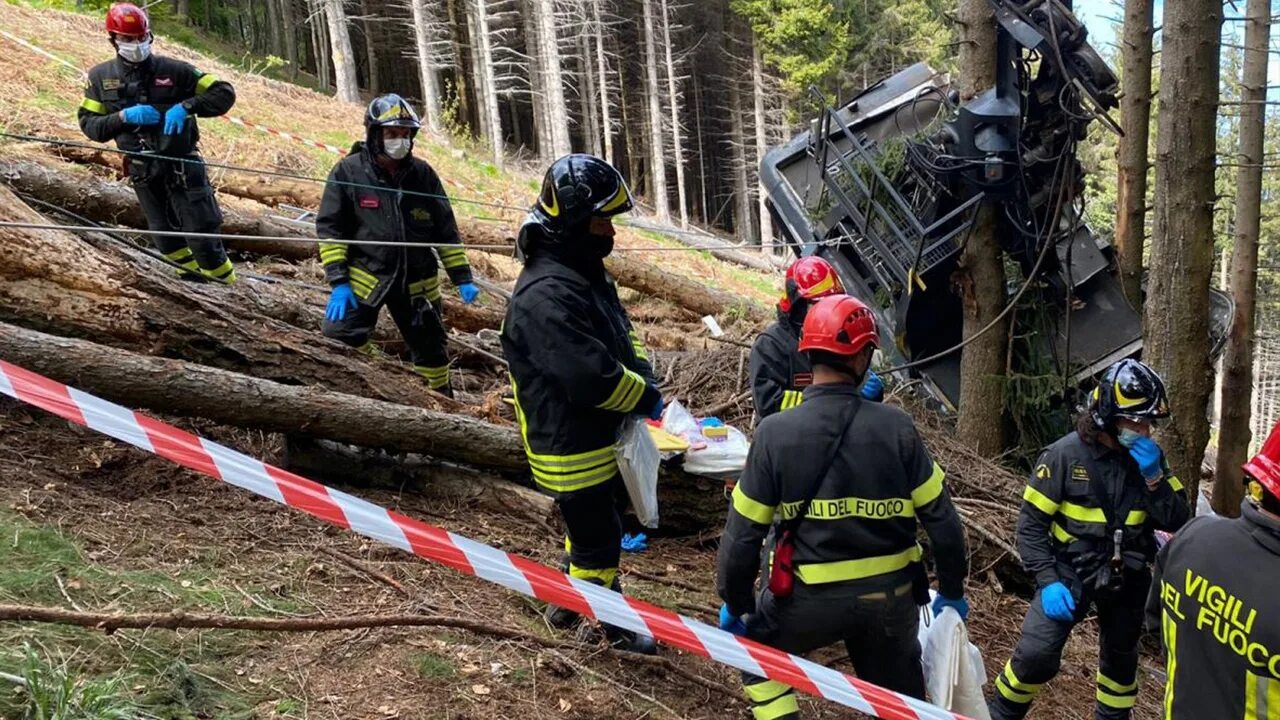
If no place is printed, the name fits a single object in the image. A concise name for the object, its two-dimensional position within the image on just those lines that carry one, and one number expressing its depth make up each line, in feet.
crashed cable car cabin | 16.89
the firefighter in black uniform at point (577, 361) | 9.93
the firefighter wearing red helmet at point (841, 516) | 8.63
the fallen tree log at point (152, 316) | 12.95
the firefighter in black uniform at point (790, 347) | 13.25
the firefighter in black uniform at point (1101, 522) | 11.72
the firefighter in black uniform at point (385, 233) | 16.37
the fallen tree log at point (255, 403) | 11.62
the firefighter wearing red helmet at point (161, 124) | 18.39
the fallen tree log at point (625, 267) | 31.63
